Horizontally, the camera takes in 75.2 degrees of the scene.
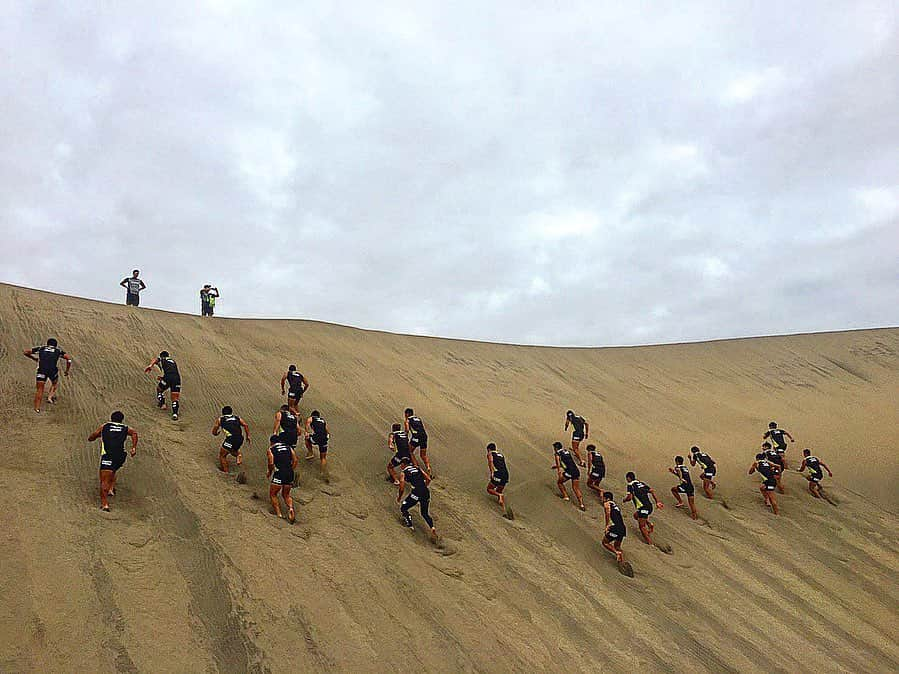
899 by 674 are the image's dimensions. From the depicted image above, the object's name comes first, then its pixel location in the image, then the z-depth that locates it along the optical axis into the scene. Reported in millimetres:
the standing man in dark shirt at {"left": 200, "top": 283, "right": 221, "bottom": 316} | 17078
